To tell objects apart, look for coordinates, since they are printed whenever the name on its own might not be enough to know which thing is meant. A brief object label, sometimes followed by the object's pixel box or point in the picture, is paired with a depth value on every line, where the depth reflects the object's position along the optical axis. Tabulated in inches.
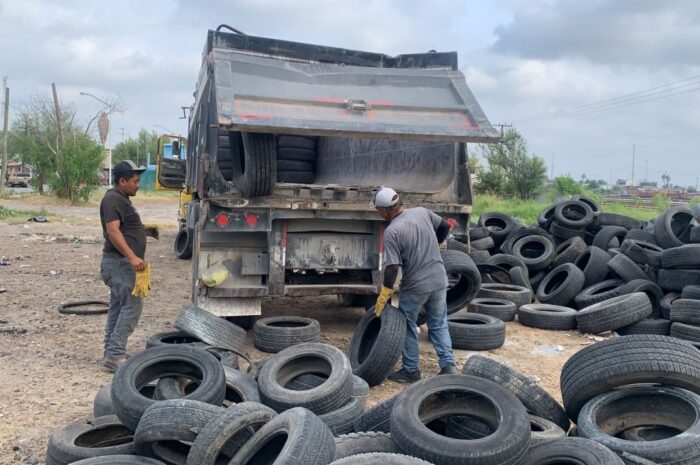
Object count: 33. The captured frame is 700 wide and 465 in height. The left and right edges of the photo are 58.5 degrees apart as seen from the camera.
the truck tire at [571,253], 394.3
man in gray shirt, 217.2
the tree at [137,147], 2792.8
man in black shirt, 219.6
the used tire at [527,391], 163.6
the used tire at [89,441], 139.6
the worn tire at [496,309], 310.5
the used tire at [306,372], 168.4
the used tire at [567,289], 338.6
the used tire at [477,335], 263.0
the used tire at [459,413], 126.6
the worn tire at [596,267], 350.3
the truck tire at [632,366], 150.4
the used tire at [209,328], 226.2
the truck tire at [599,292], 323.0
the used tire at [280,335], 244.2
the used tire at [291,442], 118.0
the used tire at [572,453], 128.2
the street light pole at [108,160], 1644.8
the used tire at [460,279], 268.2
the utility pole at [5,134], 1390.3
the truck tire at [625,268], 333.7
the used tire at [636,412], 145.1
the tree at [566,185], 1396.4
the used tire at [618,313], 281.9
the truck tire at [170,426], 133.6
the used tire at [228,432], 126.3
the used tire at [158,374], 149.9
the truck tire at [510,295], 334.3
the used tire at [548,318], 305.3
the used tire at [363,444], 135.8
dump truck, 241.8
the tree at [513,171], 1519.4
